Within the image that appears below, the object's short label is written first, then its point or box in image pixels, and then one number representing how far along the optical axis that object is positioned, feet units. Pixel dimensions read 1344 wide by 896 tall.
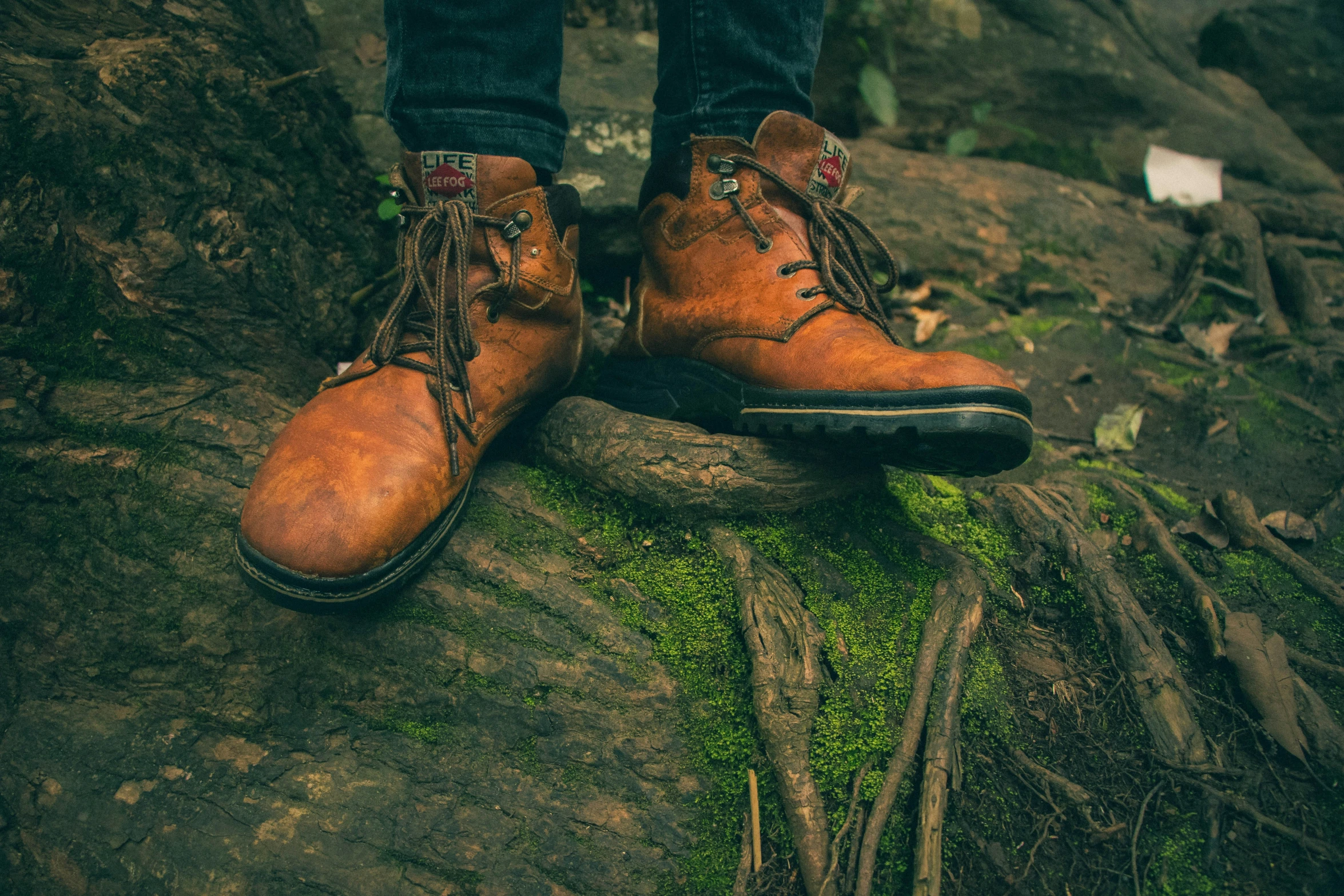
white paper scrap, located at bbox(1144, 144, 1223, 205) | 4.93
